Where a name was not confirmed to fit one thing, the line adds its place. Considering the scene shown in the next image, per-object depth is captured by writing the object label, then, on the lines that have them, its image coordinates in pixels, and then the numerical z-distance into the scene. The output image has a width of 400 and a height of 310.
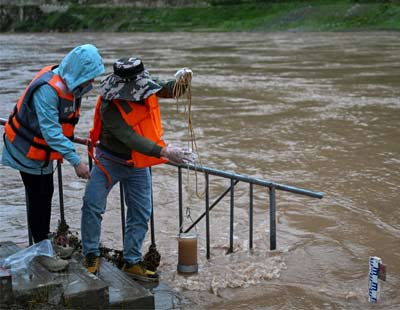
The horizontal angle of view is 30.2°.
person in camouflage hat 5.02
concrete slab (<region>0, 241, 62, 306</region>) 4.53
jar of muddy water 5.96
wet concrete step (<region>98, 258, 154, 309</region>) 4.81
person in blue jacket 4.93
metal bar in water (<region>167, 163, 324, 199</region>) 5.81
